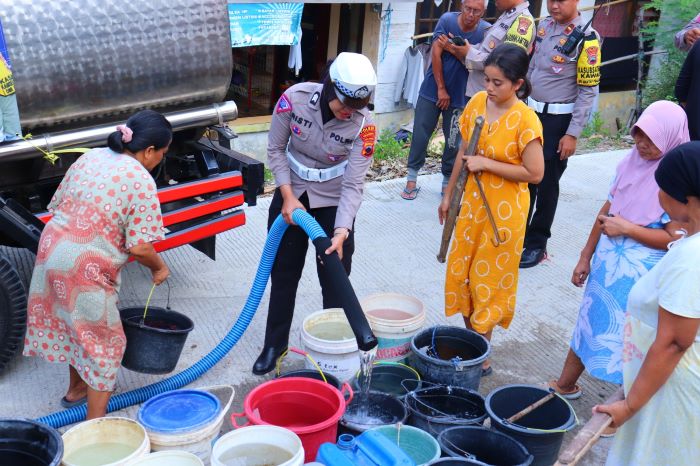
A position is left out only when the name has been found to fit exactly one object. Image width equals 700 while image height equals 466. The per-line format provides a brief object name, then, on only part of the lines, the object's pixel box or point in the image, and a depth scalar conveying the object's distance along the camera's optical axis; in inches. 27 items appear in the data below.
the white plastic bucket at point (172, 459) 111.6
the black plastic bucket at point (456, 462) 119.1
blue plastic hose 143.7
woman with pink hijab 135.6
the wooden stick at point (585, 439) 96.5
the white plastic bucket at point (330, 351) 146.9
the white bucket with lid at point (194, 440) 120.6
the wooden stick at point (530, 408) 136.2
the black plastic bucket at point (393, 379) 148.8
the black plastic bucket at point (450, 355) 144.8
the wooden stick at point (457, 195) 152.9
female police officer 152.2
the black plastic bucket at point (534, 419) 130.5
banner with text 299.3
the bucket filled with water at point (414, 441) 125.0
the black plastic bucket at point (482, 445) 127.9
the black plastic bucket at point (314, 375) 142.1
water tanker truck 156.4
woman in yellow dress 148.4
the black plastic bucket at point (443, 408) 134.0
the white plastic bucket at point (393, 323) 151.1
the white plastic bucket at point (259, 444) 113.3
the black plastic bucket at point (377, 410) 136.9
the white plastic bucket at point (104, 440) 117.4
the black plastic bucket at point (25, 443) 110.0
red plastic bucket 128.8
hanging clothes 356.2
